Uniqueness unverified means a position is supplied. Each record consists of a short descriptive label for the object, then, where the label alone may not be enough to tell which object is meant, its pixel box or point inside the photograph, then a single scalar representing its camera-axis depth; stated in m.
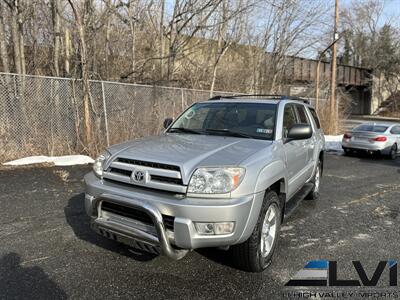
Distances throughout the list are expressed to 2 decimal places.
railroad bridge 25.52
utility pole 17.98
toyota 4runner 2.78
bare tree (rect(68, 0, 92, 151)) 8.80
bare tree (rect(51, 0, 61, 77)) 10.84
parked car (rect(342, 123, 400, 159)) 11.78
